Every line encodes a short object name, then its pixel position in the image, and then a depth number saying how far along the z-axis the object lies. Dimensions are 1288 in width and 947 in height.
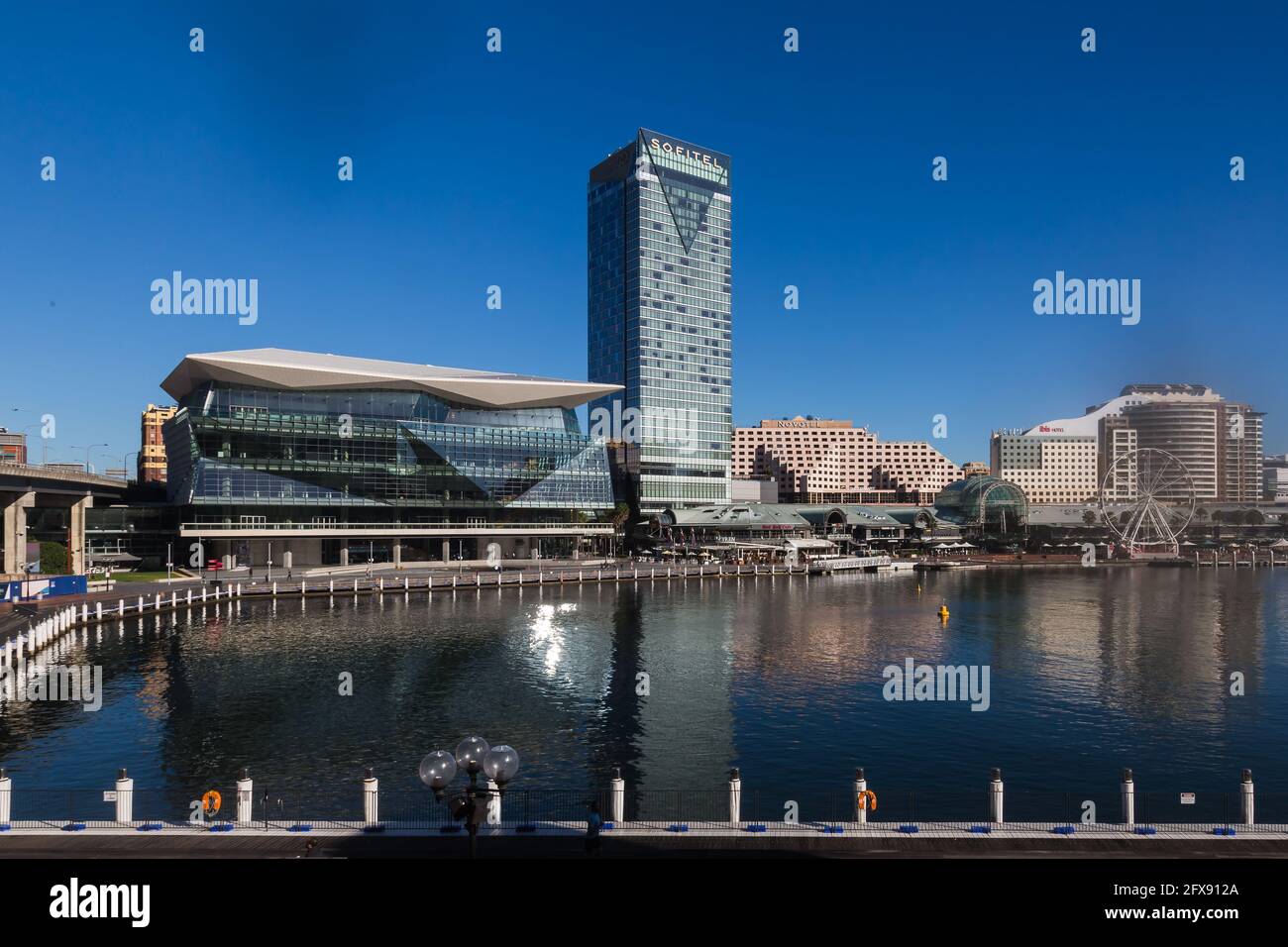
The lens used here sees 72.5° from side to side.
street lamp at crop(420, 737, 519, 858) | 14.58
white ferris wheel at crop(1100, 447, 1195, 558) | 166.12
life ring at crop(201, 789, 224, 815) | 24.14
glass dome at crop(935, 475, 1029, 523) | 185.00
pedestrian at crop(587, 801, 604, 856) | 19.23
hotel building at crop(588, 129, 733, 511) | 182.50
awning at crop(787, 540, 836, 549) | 139.75
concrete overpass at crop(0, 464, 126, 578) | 93.81
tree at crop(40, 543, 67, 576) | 98.19
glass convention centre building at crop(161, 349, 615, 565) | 113.25
